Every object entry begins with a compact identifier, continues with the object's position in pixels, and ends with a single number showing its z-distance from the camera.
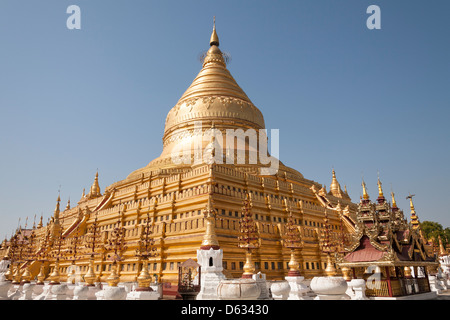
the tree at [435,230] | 77.88
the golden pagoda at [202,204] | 28.39
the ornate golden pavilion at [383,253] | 18.75
